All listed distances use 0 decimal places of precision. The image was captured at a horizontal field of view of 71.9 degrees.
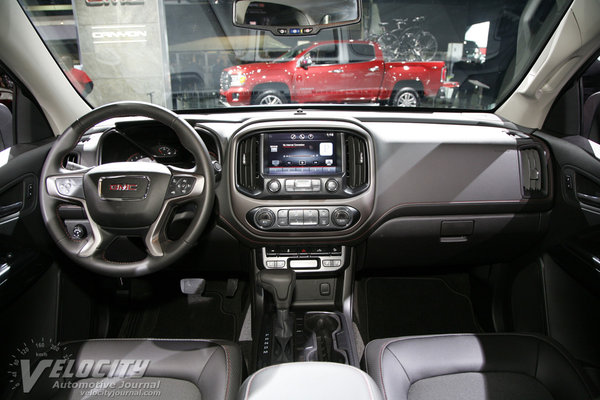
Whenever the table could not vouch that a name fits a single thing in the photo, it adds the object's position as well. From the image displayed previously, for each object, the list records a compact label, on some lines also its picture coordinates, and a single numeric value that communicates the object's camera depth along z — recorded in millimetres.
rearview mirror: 1836
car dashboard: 1894
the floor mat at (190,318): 2529
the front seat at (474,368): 1333
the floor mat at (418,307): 2553
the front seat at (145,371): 1312
